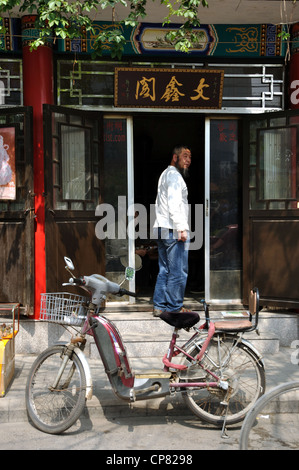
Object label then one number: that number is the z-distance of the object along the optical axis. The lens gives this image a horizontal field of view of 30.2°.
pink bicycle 4.57
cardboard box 5.29
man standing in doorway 6.68
